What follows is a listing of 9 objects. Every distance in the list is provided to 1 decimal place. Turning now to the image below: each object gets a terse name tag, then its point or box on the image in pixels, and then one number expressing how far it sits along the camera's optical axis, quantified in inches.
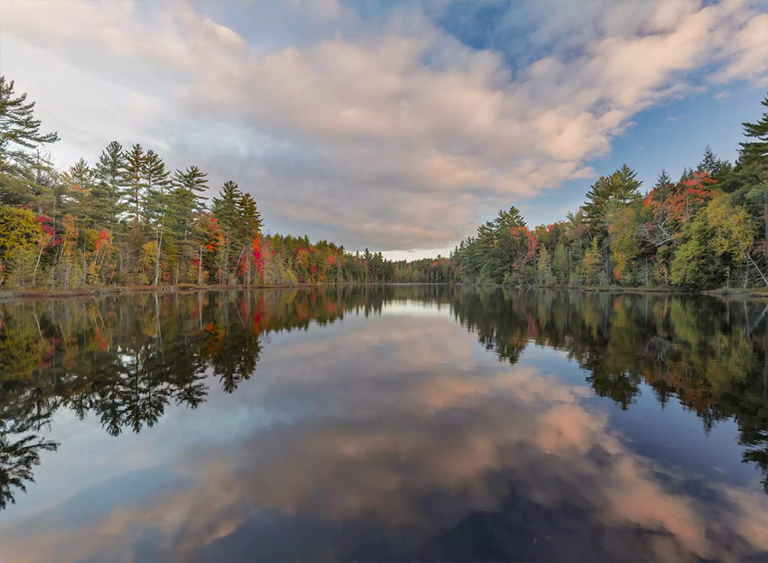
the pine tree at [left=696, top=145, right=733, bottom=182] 2498.6
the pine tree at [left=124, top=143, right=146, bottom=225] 1849.2
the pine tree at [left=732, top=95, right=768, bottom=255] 1347.2
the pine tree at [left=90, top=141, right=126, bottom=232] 1659.7
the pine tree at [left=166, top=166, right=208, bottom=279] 2006.6
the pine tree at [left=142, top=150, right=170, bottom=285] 1881.6
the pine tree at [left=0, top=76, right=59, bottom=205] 1179.3
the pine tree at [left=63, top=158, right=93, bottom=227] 1486.2
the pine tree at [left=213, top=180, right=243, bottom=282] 2311.8
